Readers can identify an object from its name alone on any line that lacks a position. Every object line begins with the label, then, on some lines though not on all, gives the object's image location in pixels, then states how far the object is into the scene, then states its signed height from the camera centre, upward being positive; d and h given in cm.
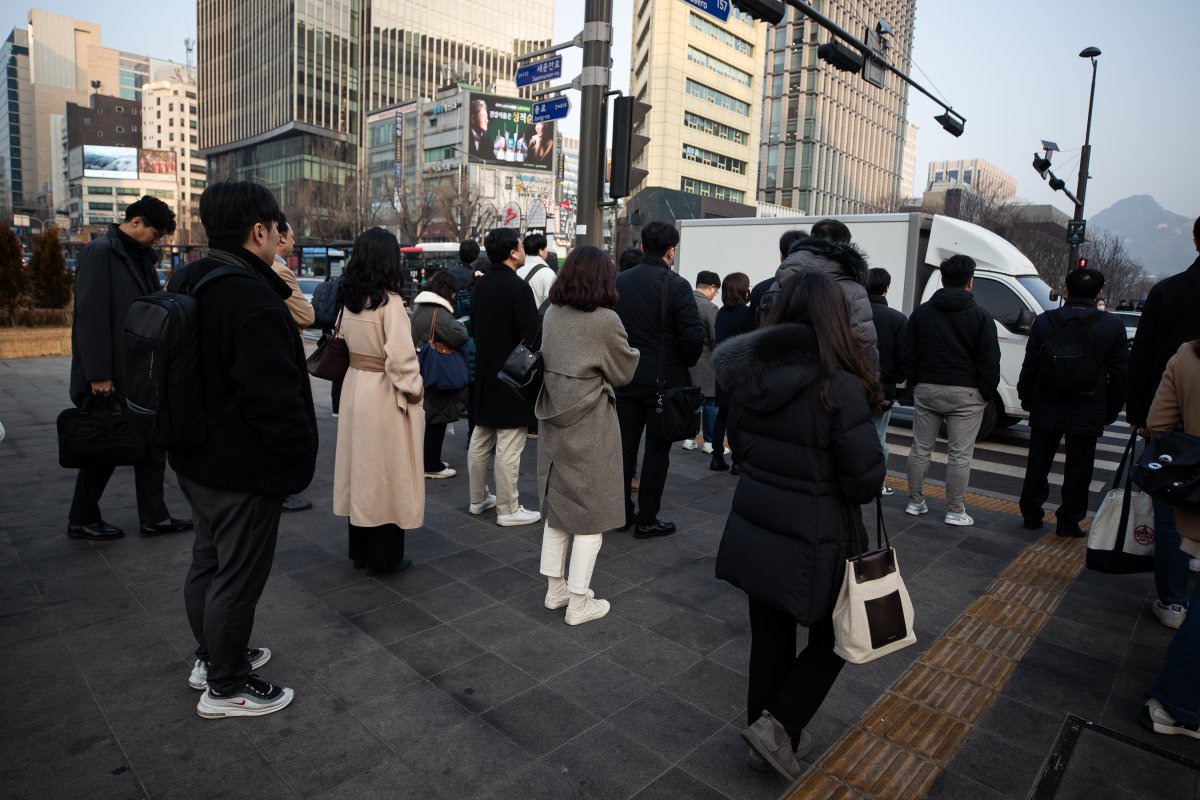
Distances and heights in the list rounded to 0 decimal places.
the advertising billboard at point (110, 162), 9075 +1510
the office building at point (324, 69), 9206 +3092
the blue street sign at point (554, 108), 936 +250
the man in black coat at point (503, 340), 513 -30
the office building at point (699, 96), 6375 +1967
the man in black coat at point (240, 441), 258 -56
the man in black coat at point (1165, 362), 395 -22
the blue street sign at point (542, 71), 914 +292
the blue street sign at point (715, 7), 781 +325
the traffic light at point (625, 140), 680 +154
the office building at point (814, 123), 8175 +2235
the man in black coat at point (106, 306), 437 -15
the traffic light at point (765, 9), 782 +327
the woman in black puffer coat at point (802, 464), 230 -49
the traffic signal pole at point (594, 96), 727 +208
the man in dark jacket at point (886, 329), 591 -12
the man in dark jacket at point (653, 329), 494 -16
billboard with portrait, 7769 +1808
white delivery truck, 953 +65
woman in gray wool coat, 373 -57
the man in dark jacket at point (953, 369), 555 -40
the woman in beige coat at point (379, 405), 400 -63
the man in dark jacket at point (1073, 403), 530 -60
